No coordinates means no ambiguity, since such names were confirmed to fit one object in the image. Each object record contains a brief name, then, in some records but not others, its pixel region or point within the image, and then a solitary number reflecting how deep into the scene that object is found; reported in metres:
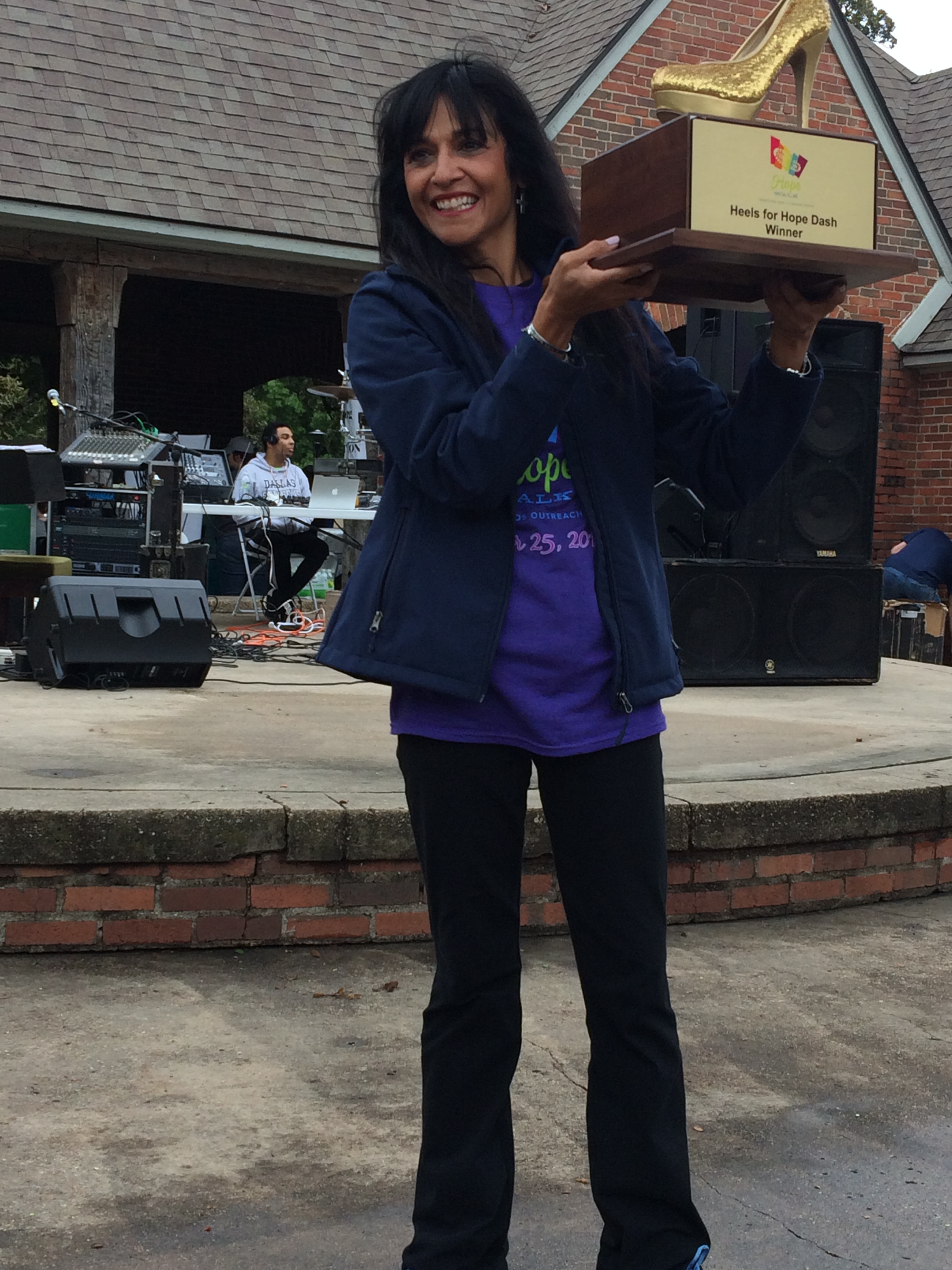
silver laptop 11.03
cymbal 11.96
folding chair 11.41
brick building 11.26
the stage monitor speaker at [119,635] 6.55
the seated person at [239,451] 14.85
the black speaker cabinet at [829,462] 7.57
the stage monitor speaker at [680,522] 7.65
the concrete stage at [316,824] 3.75
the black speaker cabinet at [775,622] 7.33
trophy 1.89
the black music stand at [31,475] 8.53
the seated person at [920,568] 11.32
